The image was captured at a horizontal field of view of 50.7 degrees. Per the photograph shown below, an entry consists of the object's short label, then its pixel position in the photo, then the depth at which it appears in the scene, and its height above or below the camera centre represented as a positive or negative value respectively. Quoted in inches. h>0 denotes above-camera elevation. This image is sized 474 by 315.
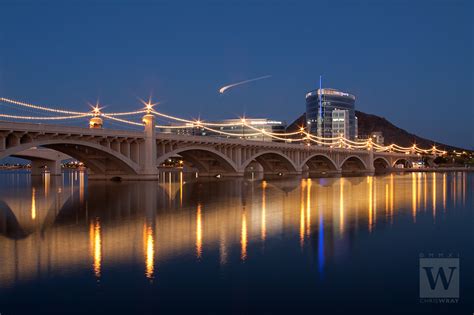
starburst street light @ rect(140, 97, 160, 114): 2294.5 +215.6
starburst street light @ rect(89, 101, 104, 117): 2199.8 +194.8
